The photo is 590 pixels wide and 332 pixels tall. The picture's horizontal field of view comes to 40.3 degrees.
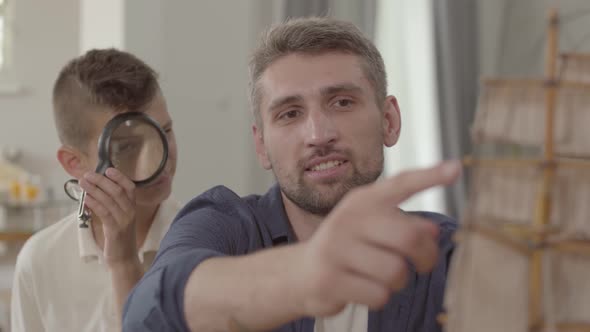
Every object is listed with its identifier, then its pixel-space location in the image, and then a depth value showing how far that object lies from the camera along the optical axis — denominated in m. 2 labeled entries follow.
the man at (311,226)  0.83
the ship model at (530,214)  0.78
